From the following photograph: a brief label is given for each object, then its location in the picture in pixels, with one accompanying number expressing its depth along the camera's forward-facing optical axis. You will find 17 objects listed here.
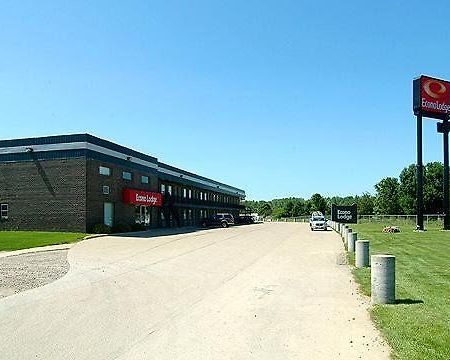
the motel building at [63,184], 36.41
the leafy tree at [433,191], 101.12
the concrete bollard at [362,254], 15.81
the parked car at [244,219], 79.78
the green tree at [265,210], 155.38
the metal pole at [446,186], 47.19
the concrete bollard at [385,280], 9.66
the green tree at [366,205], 126.44
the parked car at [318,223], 53.09
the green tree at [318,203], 134.62
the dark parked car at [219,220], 61.72
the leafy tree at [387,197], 114.31
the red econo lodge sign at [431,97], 47.81
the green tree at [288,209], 136.16
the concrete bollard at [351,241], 22.50
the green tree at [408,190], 106.00
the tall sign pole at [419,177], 45.84
